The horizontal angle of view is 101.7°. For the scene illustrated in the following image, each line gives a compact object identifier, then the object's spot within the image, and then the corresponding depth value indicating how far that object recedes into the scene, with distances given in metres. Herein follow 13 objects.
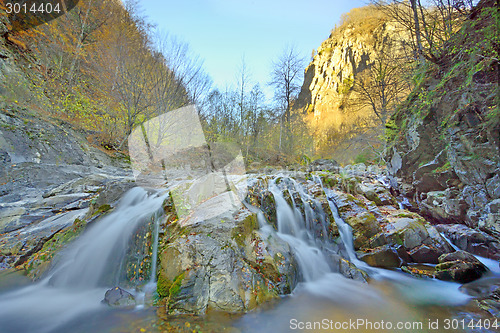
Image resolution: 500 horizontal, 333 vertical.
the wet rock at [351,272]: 4.61
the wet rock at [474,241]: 5.36
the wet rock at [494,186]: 4.66
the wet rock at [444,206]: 6.02
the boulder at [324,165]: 18.44
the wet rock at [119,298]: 3.27
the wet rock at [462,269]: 4.53
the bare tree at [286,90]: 20.94
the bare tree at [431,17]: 5.32
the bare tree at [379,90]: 14.68
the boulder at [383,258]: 5.48
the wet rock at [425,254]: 5.45
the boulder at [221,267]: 3.12
